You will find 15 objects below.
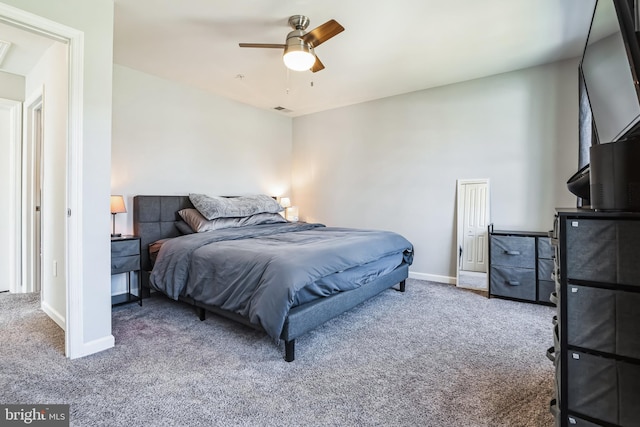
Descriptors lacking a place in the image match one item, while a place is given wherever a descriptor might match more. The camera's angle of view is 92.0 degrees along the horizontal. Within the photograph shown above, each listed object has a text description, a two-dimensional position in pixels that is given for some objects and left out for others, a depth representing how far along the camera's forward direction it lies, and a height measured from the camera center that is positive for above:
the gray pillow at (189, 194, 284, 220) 3.73 +0.05
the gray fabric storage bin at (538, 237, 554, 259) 3.23 -0.40
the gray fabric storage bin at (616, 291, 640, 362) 1.03 -0.38
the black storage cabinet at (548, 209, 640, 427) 1.05 -0.38
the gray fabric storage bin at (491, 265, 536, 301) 3.31 -0.79
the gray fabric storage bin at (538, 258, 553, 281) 3.22 -0.62
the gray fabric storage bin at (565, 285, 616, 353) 1.08 -0.39
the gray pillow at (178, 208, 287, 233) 3.63 -0.15
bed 2.11 -0.49
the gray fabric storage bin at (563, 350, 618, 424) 1.08 -0.64
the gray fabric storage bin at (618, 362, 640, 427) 1.04 -0.62
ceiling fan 2.36 +1.33
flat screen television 1.29 +0.69
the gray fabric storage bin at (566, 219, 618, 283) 1.09 -0.14
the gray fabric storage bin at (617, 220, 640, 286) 1.04 -0.14
